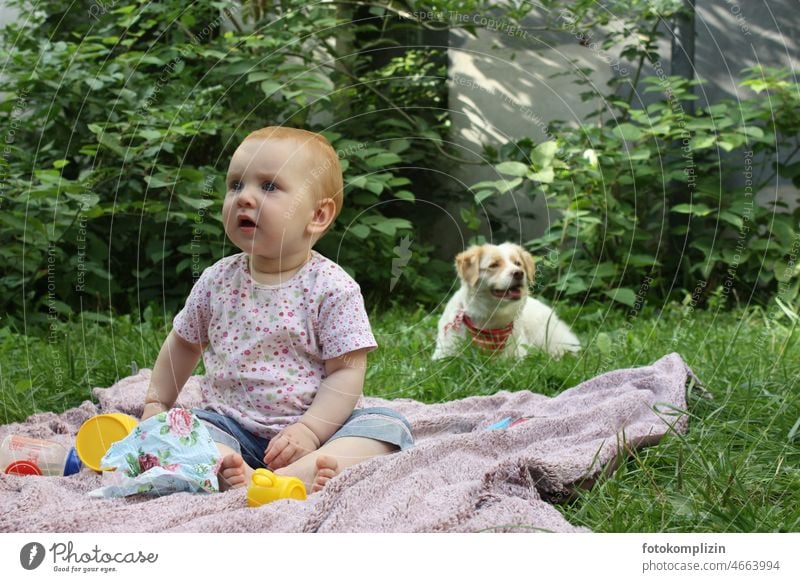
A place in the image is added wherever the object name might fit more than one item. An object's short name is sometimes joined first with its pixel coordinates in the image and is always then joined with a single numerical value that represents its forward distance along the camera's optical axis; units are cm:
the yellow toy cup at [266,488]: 117
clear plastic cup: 140
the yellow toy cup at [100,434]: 138
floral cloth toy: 123
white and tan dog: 197
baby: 131
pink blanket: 109
